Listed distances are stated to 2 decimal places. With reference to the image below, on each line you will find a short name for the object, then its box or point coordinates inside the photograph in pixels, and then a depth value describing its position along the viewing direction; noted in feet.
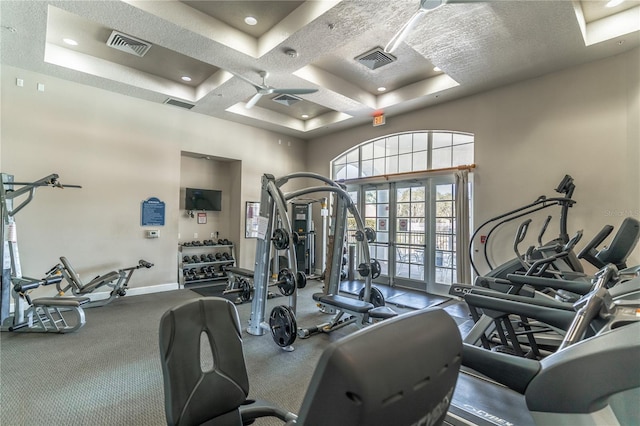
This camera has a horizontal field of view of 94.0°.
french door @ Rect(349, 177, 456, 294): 18.99
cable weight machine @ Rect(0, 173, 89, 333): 12.28
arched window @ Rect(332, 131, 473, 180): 18.71
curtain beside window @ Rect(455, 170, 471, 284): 17.34
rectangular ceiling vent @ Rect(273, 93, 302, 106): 19.17
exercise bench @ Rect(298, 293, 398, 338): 10.79
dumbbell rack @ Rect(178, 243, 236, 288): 21.06
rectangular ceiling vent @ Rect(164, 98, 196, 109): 18.83
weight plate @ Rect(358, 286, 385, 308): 14.03
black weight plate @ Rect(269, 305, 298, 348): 10.69
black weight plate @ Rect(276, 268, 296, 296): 11.35
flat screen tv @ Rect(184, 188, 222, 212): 22.39
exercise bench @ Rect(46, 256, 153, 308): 15.06
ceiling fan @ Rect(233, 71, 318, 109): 14.26
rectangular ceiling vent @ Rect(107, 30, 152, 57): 12.96
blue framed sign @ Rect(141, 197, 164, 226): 18.96
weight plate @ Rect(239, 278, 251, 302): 15.31
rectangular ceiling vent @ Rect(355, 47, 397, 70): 14.18
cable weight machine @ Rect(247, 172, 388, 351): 11.14
